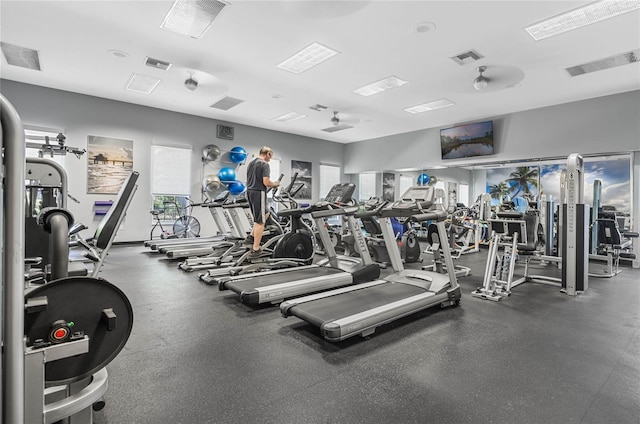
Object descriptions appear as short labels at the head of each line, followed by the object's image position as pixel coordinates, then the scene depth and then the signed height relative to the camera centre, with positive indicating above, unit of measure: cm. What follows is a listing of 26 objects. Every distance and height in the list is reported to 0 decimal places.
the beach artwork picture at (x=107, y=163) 735 +108
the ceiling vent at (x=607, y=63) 484 +227
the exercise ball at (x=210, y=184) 870 +68
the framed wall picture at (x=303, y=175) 1072 +116
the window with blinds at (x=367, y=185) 1134 +87
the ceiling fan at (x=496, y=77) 535 +227
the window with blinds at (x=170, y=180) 820 +76
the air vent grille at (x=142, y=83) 616 +250
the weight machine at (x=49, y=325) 93 -44
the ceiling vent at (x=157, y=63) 538 +245
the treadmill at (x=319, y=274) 350 -83
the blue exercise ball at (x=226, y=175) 866 +92
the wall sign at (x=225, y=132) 914 +218
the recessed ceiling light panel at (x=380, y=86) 610 +240
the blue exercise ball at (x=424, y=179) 973 +91
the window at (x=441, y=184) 981 +77
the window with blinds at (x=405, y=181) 1062 +92
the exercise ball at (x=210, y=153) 873 +152
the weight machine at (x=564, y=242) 408 -43
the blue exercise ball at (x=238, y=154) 907 +154
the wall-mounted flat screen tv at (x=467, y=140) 811 +179
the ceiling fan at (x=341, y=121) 837 +241
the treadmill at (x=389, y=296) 261 -85
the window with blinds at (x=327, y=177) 1148 +117
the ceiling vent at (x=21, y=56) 504 +249
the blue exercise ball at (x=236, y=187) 852 +59
